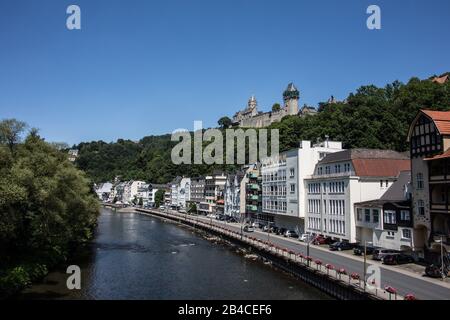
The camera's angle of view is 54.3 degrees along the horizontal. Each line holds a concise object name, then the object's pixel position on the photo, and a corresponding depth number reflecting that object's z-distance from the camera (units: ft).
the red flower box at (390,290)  98.31
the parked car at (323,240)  206.04
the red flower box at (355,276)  116.79
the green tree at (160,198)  614.71
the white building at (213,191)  428.15
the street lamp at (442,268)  123.34
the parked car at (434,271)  125.18
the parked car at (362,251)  169.89
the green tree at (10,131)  150.10
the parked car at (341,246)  184.03
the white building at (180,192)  525.30
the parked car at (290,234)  239.91
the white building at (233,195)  358.47
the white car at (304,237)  219.20
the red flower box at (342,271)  126.64
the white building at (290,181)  236.02
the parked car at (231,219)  364.15
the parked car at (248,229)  277.27
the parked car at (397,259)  145.69
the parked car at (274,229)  268.52
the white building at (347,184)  191.42
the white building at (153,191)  640.67
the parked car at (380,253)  154.20
